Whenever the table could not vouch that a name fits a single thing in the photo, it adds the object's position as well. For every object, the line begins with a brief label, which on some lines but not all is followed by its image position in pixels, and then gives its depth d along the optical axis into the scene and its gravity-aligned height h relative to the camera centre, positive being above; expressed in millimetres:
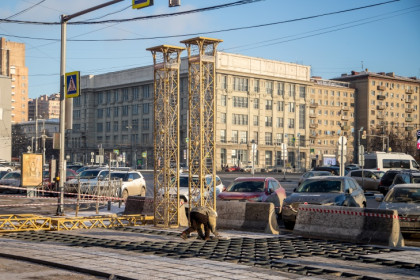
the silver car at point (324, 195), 19656 -1355
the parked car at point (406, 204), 17562 -1498
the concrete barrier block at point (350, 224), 15500 -1857
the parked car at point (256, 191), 23109 -1488
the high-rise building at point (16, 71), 166375 +21025
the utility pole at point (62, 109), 24281 +1592
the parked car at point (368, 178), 44203 -1837
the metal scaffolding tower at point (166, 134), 19531 +519
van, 57281 -786
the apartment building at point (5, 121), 89125 +4093
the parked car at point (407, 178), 31984 -1280
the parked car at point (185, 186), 25938 -1553
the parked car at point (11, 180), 40750 -1956
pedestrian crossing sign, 23500 +2444
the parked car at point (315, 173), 45438 -1520
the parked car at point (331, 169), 56047 -1530
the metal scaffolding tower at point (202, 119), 18578 +968
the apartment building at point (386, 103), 142875 +11518
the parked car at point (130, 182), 34188 -1744
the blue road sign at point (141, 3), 16922 +3951
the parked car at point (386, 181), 39469 -1779
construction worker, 15562 -1719
